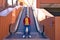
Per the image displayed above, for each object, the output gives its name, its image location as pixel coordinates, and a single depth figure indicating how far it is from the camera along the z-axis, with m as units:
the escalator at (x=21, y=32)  3.60
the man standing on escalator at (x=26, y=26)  3.34
